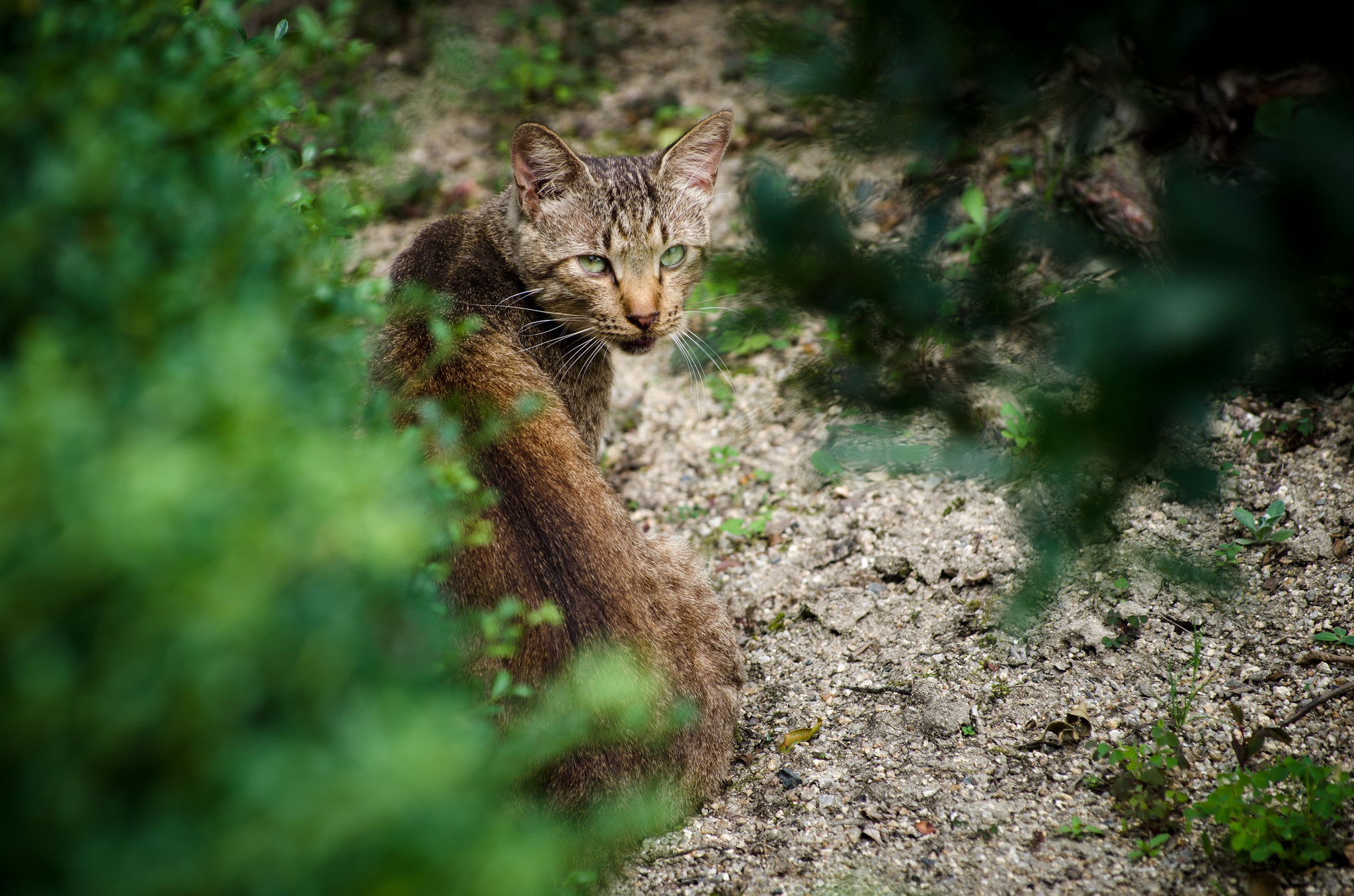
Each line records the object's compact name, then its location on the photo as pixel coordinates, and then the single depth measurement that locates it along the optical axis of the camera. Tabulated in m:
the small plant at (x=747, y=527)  7.02
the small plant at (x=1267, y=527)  5.58
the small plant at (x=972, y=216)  6.40
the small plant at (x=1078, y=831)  4.38
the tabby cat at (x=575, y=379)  4.54
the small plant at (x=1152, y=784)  4.33
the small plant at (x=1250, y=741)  4.31
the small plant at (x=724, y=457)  7.70
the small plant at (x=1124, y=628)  5.45
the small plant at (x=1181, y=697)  4.81
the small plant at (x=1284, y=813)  3.88
